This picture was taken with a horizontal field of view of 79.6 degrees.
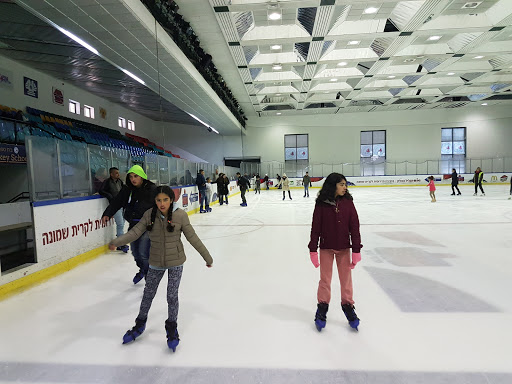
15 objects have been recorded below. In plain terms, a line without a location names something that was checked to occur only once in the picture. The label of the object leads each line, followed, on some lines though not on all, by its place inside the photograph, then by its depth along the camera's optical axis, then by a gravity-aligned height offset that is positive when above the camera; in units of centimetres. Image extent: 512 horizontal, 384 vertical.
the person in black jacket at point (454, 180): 1535 -71
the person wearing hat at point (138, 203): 309 -29
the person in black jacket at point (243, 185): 1296 -57
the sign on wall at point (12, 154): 834 +68
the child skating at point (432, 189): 1240 -93
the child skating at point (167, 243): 224 -51
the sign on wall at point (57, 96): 1295 +345
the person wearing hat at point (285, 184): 1582 -70
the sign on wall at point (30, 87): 1138 +341
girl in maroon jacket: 246 -56
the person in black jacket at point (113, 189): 554 -24
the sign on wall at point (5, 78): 1029 +341
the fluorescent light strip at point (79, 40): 672 +321
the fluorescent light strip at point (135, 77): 984 +330
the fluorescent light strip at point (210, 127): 1874 +327
